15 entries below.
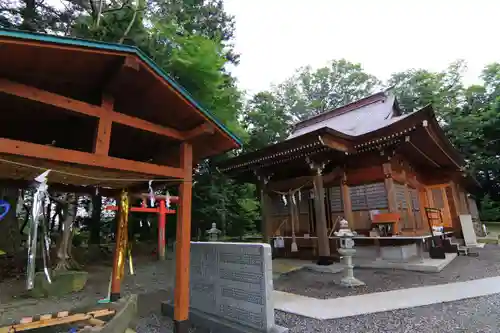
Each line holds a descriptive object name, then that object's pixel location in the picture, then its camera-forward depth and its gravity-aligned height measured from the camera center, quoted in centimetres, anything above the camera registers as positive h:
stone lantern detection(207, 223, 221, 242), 1043 -2
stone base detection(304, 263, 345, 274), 740 -110
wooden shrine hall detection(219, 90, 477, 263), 786 +175
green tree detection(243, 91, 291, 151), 1652 +661
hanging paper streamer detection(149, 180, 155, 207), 424 +59
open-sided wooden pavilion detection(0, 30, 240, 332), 280 +168
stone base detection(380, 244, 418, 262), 760 -77
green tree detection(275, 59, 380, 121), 3019 +1586
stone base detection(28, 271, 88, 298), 629 -107
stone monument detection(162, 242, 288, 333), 334 -75
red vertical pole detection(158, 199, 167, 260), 1159 +11
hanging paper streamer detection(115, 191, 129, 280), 500 +8
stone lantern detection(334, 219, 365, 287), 577 -56
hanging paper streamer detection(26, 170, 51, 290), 309 +29
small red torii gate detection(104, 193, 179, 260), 1155 +32
